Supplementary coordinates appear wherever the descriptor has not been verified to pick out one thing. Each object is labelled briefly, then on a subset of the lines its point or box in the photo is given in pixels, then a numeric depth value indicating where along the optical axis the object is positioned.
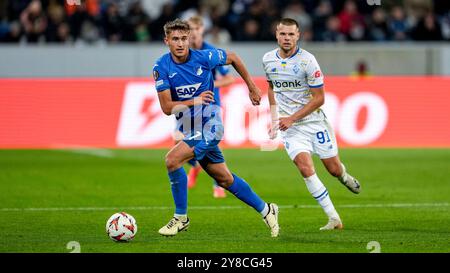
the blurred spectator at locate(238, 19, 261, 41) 26.84
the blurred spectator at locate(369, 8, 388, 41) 27.39
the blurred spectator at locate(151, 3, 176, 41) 26.34
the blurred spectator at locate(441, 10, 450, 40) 27.81
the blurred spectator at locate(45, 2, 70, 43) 26.09
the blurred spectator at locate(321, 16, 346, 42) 27.17
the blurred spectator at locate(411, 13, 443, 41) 27.28
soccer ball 10.07
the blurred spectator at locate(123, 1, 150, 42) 26.72
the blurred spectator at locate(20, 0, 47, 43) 25.89
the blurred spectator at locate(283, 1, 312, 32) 26.98
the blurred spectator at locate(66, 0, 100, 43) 26.09
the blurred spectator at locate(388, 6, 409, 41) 27.50
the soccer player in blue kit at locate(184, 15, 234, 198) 14.03
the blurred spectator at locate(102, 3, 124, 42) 26.67
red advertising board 21.33
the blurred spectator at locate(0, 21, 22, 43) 26.20
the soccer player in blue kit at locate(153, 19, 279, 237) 10.42
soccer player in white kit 11.12
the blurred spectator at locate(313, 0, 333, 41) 27.28
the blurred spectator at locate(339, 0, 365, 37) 27.41
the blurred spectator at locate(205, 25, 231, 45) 25.58
